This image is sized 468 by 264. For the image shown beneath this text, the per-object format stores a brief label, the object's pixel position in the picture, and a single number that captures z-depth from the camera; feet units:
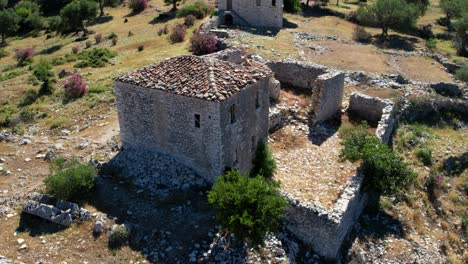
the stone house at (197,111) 49.57
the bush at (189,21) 137.80
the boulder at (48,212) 47.78
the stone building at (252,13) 128.16
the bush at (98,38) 139.38
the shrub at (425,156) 70.38
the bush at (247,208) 42.42
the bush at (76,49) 128.72
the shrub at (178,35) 117.70
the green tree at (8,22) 166.50
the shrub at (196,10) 149.69
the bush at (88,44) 134.17
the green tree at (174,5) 169.77
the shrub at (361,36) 129.96
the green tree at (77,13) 155.84
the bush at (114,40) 132.67
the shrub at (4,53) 144.66
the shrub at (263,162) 58.13
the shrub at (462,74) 97.91
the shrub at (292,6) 152.66
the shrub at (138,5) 180.24
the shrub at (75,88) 87.76
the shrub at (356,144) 56.95
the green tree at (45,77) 92.89
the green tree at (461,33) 130.74
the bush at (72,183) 49.98
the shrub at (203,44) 99.71
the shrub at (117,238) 45.14
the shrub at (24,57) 127.58
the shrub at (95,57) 109.81
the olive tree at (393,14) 133.18
